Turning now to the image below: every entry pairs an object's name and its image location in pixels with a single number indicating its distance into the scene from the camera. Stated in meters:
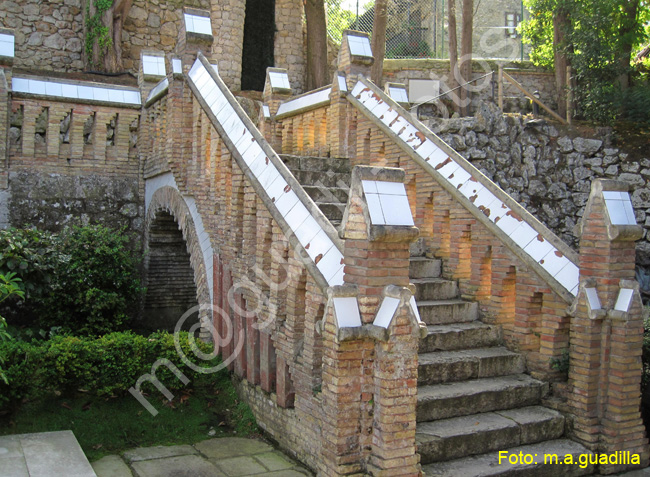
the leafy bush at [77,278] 7.09
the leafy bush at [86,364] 5.31
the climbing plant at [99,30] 14.66
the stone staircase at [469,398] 4.73
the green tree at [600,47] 13.62
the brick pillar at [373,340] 3.98
